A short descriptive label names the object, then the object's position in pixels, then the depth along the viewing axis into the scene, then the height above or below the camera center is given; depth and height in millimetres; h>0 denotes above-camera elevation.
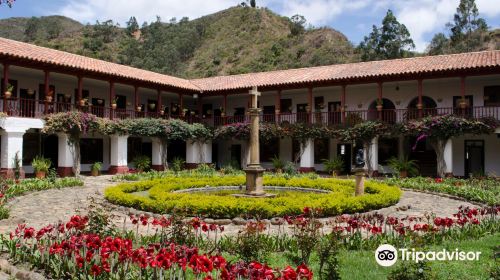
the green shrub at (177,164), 24872 -740
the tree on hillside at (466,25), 48294 +13797
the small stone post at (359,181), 12571 -827
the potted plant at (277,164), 25647 -709
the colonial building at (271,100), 20812 +2907
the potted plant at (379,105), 22750 +2365
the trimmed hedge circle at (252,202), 9883 -1194
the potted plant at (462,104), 20594 +2218
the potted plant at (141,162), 24375 -577
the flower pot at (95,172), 22109 -1011
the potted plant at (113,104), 23375 +2472
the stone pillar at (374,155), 22828 -167
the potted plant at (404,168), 21328 -775
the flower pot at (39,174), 19339 -997
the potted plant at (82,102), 21797 +2418
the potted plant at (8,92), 18531 +2487
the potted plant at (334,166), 24188 -770
